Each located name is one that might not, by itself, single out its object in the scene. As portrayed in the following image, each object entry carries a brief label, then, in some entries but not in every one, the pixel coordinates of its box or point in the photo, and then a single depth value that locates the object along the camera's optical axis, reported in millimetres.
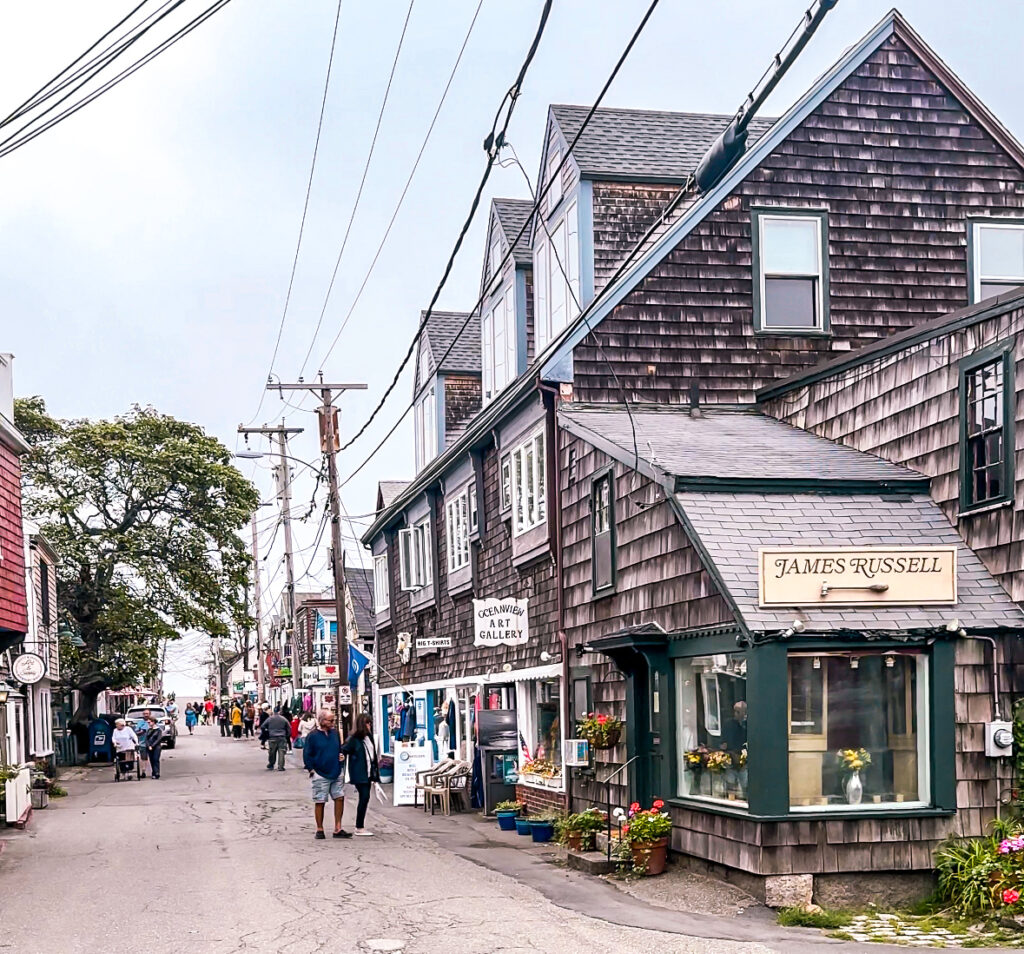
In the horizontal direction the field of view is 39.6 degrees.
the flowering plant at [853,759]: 12859
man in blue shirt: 18391
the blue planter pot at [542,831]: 18266
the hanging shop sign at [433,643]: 27372
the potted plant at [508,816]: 19891
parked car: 55250
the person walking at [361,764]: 19484
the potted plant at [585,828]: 16297
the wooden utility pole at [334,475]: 32062
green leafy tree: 44531
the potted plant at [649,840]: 14406
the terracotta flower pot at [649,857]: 14398
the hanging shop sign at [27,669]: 26781
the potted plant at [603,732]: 16547
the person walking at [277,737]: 37969
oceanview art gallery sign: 20875
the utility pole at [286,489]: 47125
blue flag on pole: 27753
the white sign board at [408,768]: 25141
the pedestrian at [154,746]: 36125
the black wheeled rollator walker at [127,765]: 36219
